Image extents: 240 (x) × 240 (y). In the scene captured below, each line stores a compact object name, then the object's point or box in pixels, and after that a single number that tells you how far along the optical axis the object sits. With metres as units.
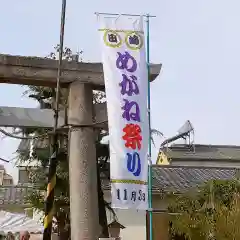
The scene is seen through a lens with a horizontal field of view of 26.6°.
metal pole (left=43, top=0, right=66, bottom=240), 8.15
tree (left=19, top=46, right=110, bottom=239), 10.03
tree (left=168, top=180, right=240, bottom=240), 11.43
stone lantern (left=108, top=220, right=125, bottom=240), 14.53
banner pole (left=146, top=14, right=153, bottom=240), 8.42
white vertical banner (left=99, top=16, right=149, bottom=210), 8.04
